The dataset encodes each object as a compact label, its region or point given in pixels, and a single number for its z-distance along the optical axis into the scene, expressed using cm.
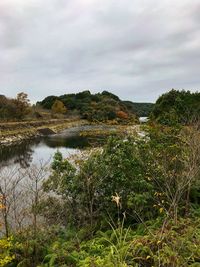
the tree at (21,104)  3778
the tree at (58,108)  5571
